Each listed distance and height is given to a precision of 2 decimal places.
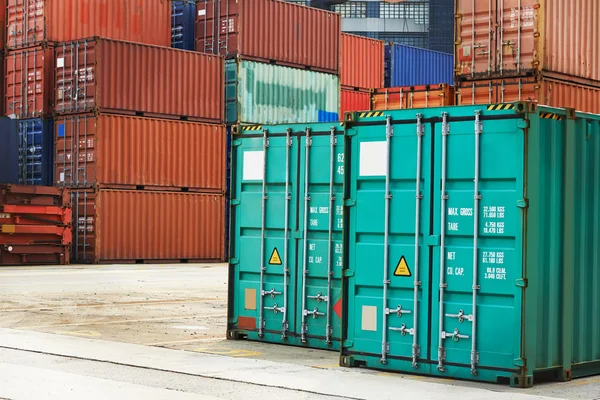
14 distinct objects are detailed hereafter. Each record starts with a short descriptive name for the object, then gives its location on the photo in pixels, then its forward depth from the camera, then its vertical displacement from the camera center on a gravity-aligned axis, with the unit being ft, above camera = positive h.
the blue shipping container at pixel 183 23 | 130.11 +22.97
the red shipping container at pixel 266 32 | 121.19 +20.95
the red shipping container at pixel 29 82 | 116.67 +13.90
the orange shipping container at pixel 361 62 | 140.97 +20.19
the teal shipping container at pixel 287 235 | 41.16 -1.04
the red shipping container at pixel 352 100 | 139.03 +14.78
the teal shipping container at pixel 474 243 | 33.40 -1.02
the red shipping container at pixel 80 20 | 116.78 +21.17
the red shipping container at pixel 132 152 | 112.06 +6.03
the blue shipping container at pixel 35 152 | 116.88 +6.01
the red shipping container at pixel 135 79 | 111.86 +14.07
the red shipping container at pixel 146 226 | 112.47 -2.08
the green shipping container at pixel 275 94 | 122.31 +13.77
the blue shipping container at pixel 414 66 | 147.54 +20.71
